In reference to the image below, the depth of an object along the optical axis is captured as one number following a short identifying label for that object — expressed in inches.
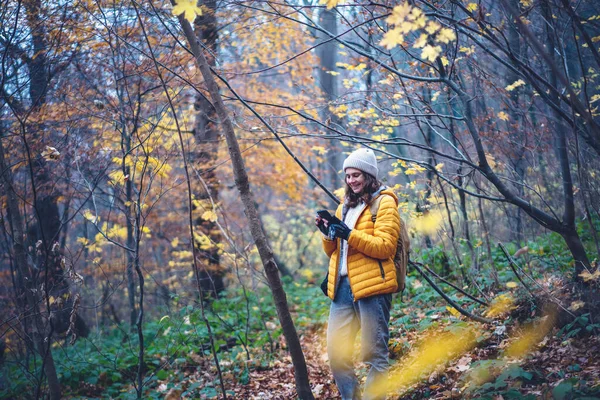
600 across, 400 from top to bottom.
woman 126.6
